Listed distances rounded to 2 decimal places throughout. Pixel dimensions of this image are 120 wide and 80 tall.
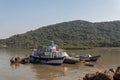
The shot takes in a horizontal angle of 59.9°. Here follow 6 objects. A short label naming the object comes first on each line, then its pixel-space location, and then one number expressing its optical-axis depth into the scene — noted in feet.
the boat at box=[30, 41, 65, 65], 60.29
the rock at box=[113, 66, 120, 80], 30.46
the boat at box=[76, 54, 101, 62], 68.42
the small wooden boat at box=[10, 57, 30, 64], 65.01
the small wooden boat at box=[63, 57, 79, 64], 62.85
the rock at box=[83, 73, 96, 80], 32.22
